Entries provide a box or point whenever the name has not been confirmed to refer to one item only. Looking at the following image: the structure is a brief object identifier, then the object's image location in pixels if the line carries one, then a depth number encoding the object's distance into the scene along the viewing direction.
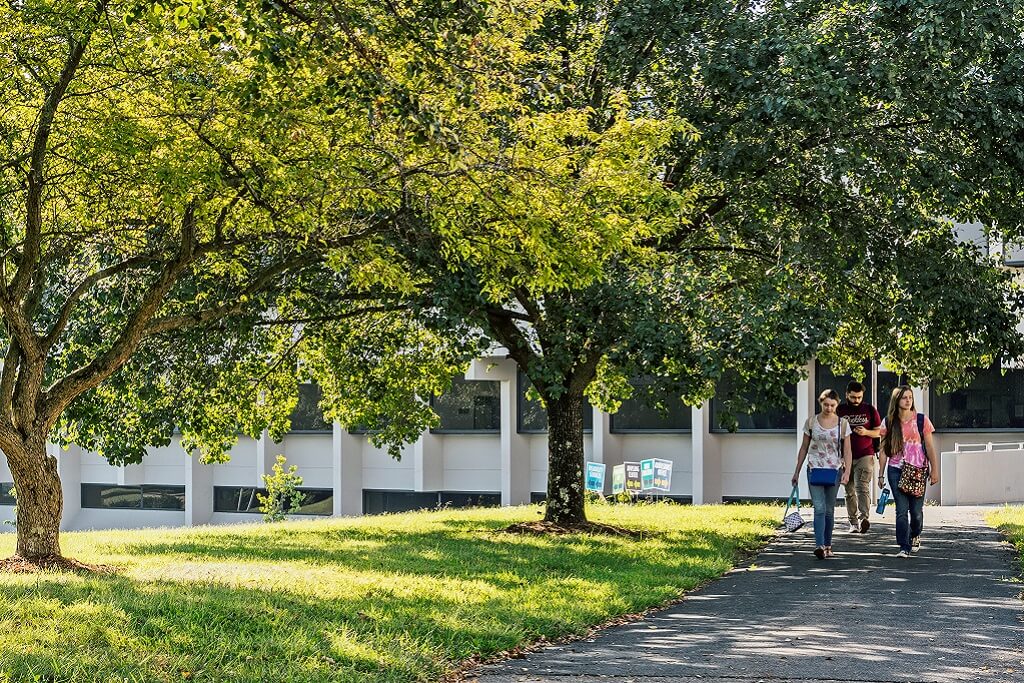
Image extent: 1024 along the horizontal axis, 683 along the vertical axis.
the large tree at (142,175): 9.94
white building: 30.02
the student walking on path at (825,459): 13.08
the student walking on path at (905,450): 13.13
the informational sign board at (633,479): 26.58
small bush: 27.44
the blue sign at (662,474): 29.03
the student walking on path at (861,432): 15.14
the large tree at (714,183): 11.88
